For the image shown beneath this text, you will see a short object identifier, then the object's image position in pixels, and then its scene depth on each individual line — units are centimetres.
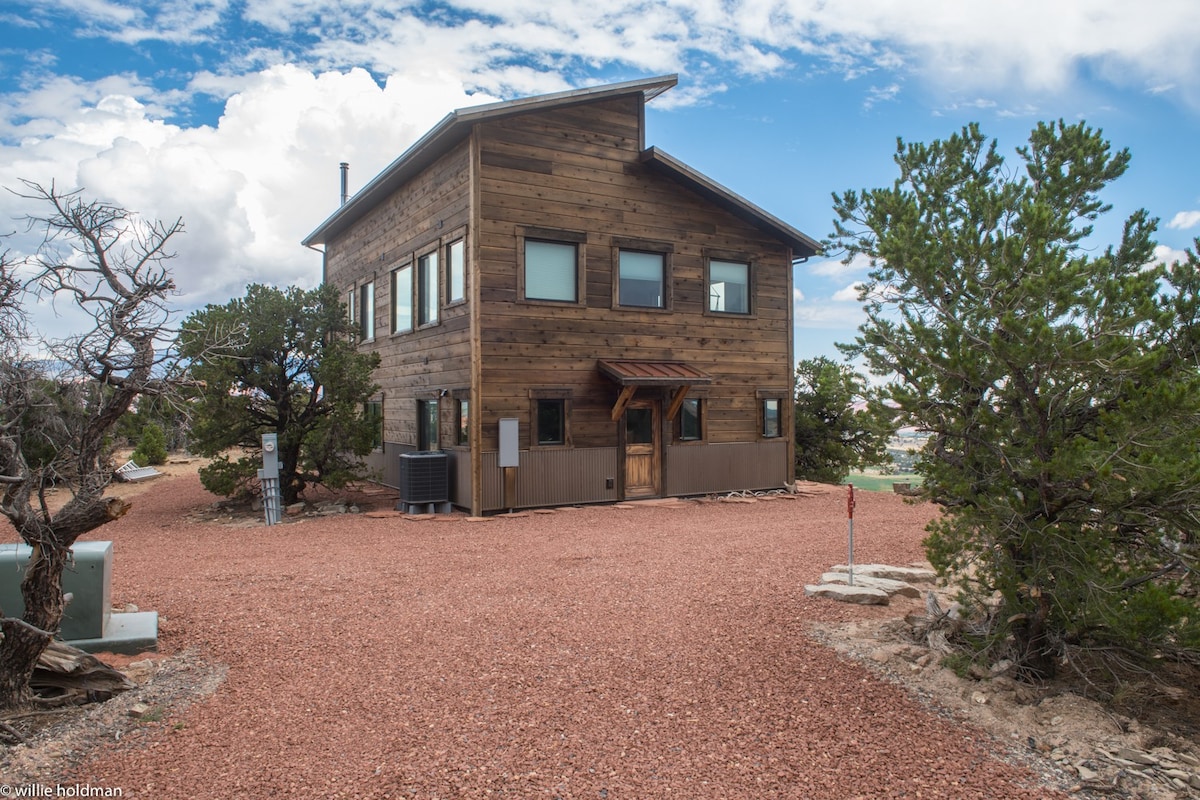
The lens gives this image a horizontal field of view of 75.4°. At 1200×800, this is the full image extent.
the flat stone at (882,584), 765
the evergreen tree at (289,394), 1418
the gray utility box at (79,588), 574
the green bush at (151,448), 2272
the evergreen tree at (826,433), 2155
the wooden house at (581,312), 1382
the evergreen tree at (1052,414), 441
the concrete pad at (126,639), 590
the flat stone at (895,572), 826
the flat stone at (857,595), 729
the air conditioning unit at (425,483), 1402
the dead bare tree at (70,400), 480
